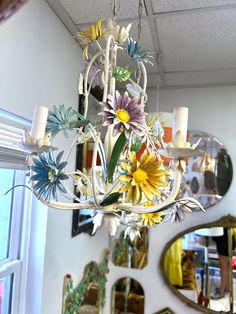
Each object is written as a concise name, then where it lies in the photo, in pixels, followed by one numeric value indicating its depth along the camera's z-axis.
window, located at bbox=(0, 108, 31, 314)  1.13
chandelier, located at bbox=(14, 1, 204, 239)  0.52
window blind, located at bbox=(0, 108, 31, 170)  0.96
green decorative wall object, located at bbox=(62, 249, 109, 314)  1.51
